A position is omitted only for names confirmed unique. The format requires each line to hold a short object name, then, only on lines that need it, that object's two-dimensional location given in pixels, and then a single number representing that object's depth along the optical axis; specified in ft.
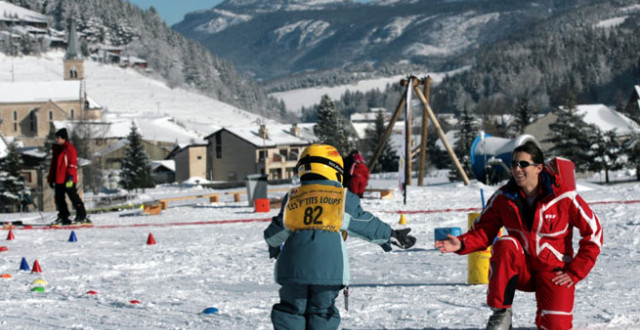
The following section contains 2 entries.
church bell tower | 541.75
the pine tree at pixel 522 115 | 309.26
